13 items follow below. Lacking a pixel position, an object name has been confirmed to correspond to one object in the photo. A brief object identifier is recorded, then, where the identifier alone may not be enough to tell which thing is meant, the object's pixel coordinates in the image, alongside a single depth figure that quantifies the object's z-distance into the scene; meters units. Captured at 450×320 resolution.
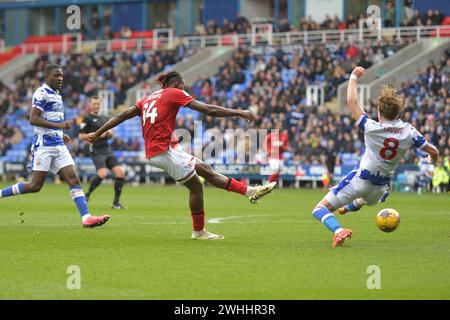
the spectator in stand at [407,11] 45.40
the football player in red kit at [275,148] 31.75
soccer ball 13.38
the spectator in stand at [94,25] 60.50
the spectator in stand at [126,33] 55.47
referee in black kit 22.21
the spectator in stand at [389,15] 44.25
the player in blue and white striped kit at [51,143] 15.10
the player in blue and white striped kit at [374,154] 12.55
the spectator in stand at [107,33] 56.56
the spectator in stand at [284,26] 48.53
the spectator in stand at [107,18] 60.59
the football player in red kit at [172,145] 13.84
